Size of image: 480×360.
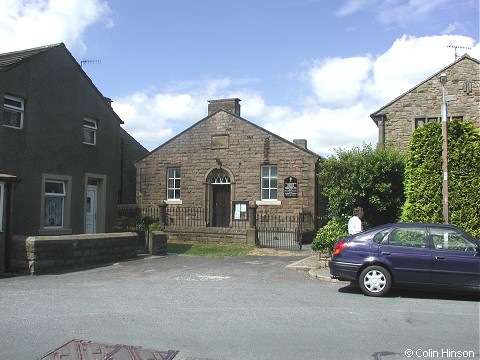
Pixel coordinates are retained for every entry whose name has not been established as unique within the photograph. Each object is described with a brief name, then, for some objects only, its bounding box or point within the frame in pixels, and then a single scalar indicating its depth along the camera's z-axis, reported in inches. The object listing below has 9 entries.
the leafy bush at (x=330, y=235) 535.8
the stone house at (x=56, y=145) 594.2
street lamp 438.9
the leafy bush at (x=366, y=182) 570.3
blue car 338.6
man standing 452.8
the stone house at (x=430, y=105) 854.5
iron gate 773.3
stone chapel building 928.9
